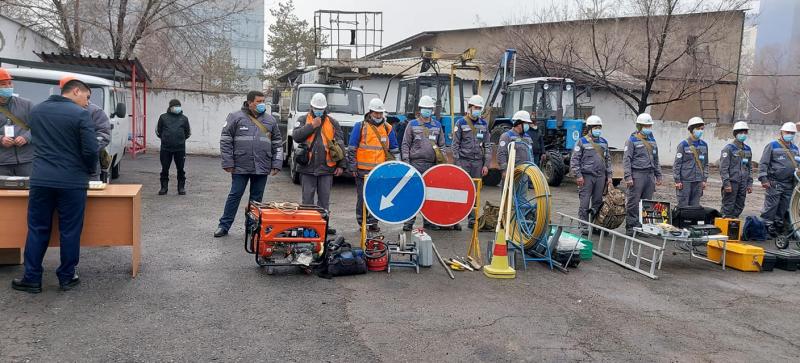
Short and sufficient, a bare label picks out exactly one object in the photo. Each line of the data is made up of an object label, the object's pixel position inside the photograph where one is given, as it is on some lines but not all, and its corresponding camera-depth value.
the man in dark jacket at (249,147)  7.54
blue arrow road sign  6.29
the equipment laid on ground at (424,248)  6.70
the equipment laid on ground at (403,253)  6.59
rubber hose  6.89
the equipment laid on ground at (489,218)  9.03
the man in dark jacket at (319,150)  7.49
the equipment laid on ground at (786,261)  7.59
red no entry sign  6.55
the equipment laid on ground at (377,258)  6.39
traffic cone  6.42
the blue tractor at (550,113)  15.31
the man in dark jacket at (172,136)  10.97
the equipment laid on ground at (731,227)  8.23
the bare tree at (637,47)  19.69
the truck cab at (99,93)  9.73
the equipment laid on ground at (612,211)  8.65
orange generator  5.89
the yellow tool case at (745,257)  7.44
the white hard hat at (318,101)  7.45
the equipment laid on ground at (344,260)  6.14
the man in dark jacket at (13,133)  6.30
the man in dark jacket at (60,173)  5.10
